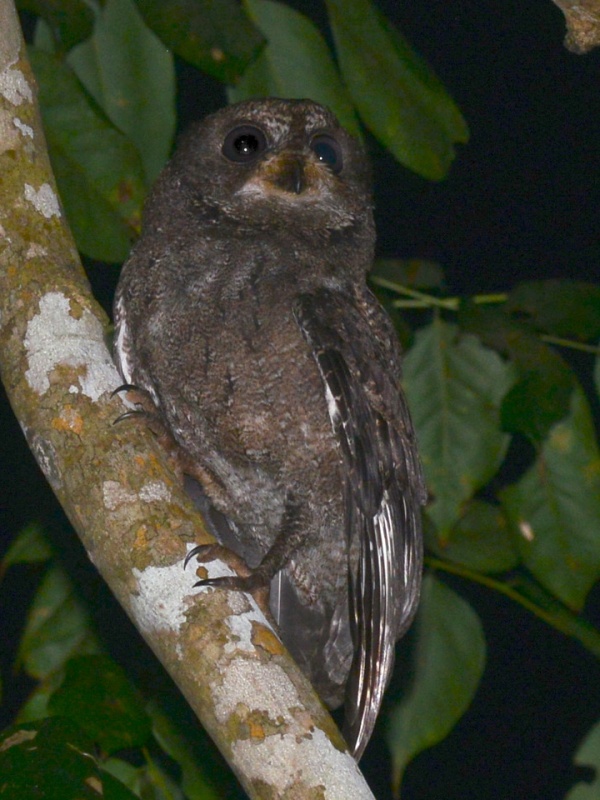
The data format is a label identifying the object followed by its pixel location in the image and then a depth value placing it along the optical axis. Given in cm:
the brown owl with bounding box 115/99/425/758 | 405
